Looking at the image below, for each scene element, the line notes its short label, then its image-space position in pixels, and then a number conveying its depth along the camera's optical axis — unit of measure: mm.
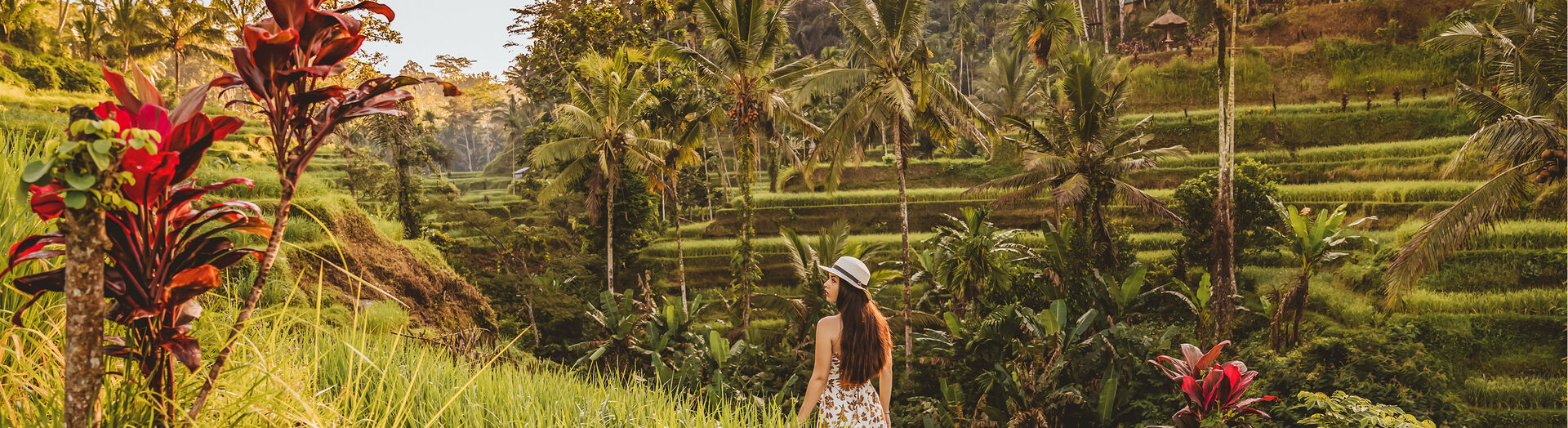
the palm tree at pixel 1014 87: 24141
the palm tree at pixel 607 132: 12336
